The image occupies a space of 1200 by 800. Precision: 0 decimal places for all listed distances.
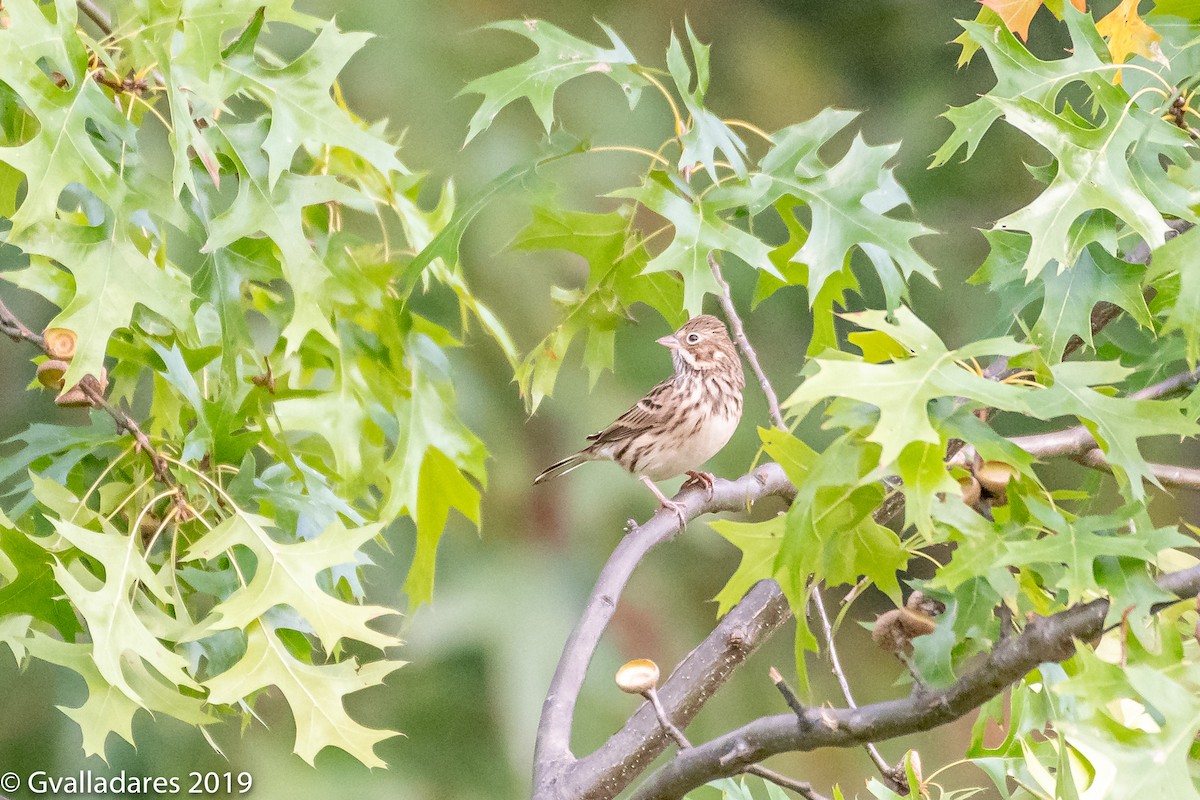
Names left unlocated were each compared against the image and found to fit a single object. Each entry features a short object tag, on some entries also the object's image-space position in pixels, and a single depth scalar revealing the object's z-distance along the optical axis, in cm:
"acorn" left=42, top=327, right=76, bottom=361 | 1012
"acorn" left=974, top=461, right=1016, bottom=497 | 1000
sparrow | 1063
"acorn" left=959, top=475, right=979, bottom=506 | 1000
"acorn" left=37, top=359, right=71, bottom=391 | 1012
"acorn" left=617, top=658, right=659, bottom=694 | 1000
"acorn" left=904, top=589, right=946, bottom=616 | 1006
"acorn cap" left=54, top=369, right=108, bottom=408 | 1009
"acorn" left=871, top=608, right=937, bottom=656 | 1003
